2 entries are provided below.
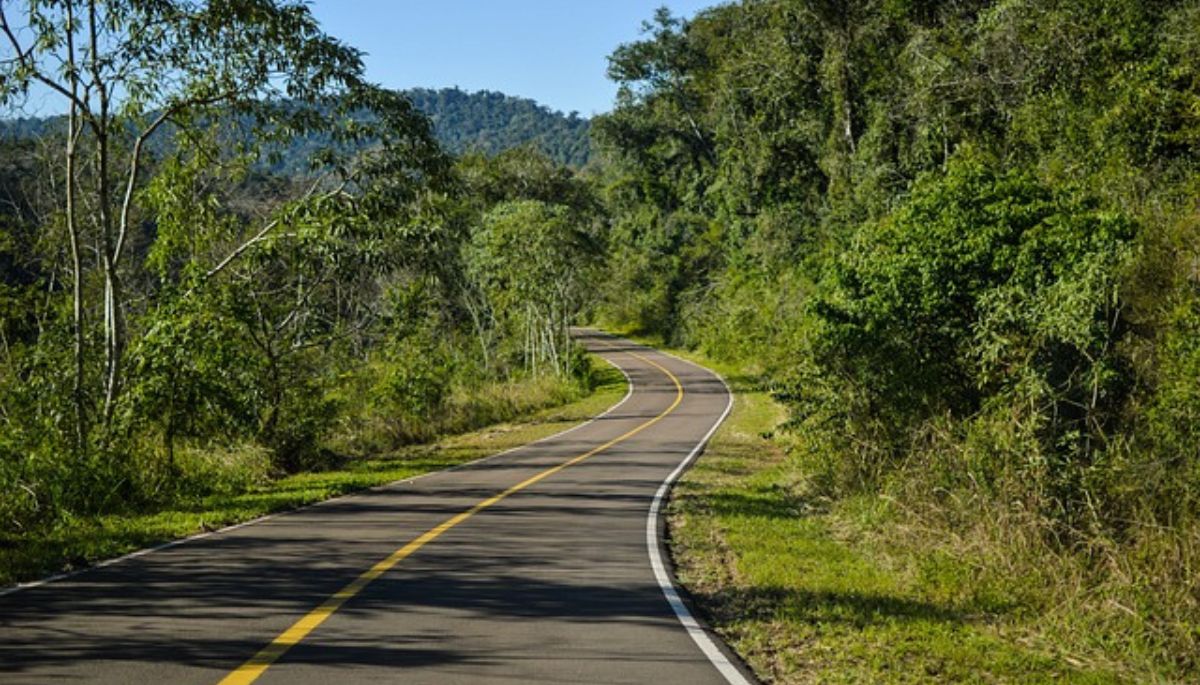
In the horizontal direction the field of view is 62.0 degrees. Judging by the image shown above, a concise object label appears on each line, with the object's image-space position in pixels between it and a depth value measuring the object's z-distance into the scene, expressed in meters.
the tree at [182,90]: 14.16
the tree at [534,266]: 43.31
